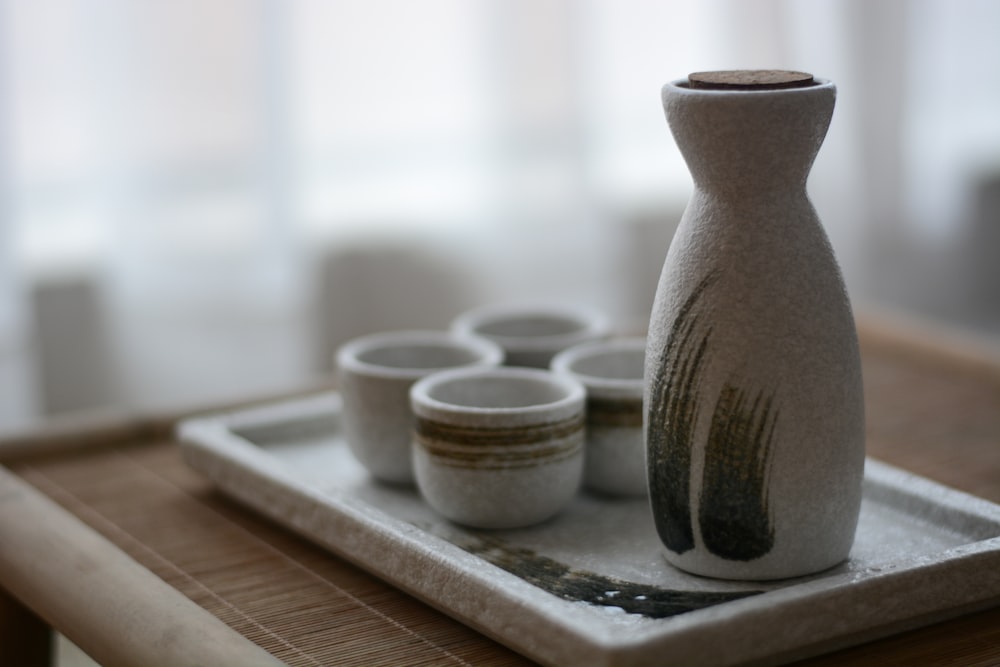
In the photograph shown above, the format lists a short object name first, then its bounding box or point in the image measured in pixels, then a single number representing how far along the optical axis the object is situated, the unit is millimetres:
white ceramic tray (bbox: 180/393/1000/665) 726
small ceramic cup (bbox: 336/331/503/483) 864
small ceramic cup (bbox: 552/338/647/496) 842
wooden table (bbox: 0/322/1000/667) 766
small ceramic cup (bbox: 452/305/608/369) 945
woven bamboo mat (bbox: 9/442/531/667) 773
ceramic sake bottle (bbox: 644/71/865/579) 746
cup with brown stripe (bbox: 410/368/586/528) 810
